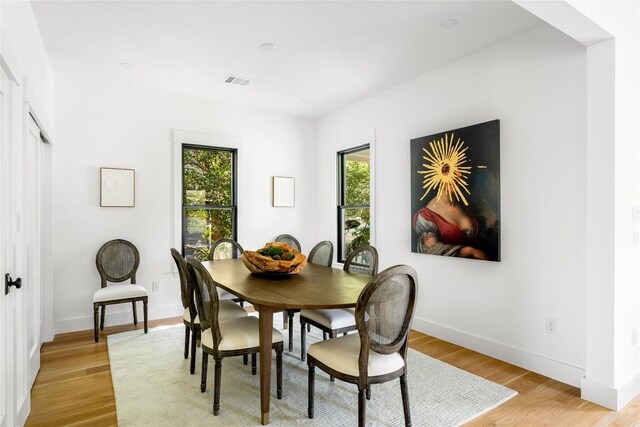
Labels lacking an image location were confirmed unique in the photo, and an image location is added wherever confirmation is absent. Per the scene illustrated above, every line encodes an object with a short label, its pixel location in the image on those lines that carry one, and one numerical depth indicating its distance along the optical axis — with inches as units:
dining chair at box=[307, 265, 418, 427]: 75.2
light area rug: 89.7
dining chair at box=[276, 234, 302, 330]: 207.2
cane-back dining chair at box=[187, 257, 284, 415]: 89.4
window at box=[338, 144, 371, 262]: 196.1
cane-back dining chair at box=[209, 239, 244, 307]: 151.7
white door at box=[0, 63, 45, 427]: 76.9
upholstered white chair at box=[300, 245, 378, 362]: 108.3
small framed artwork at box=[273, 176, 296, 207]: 212.4
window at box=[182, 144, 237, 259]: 189.5
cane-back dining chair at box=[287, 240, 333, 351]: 151.4
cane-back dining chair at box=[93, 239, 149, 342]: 148.6
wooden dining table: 84.4
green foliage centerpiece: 114.5
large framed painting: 128.0
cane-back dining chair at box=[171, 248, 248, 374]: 111.0
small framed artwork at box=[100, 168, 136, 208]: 165.2
